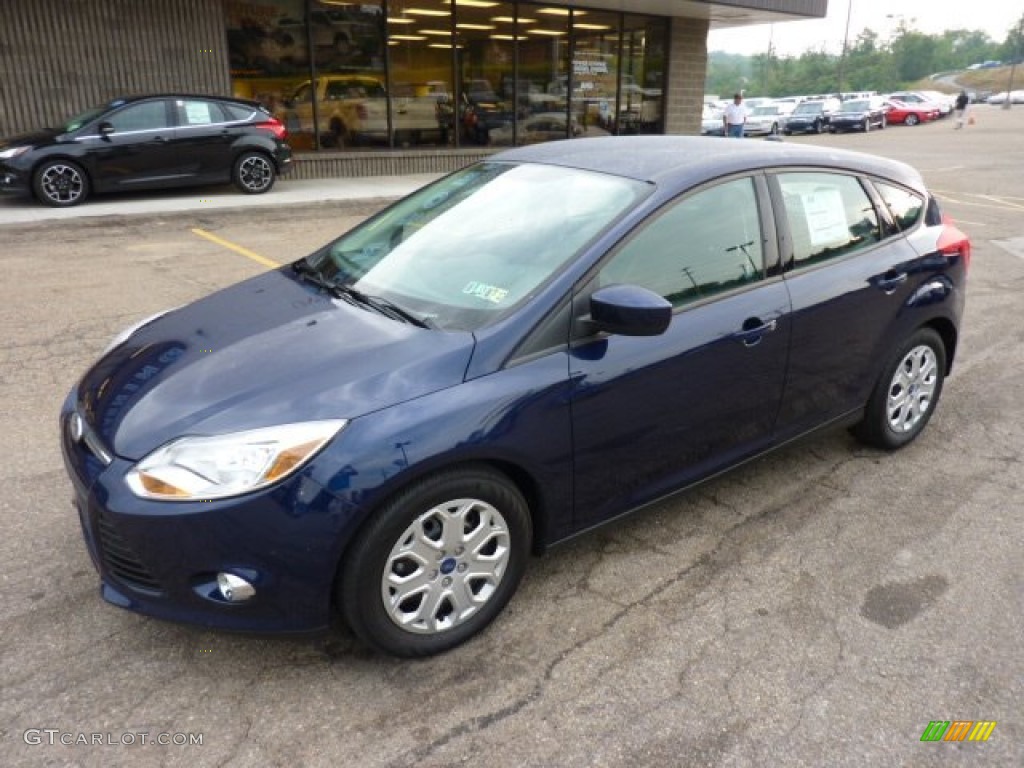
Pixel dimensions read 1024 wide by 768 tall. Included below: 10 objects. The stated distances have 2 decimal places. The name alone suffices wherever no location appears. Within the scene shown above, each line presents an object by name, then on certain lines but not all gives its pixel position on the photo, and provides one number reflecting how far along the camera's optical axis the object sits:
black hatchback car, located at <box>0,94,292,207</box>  10.74
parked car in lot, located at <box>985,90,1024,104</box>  61.79
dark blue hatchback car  2.36
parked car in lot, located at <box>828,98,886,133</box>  36.41
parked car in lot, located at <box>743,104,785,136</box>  33.28
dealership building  12.57
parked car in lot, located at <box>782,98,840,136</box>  36.44
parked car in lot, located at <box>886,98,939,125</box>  42.22
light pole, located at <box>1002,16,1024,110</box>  91.81
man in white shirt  20.45
